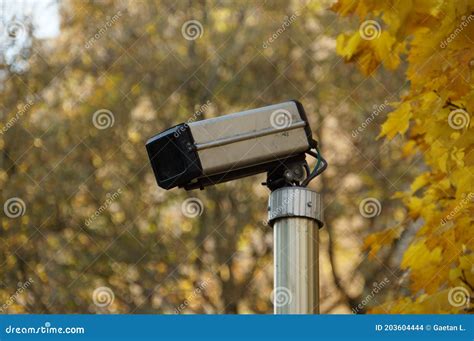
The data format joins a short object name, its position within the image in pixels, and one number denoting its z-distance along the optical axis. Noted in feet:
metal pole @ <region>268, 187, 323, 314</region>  23.56
